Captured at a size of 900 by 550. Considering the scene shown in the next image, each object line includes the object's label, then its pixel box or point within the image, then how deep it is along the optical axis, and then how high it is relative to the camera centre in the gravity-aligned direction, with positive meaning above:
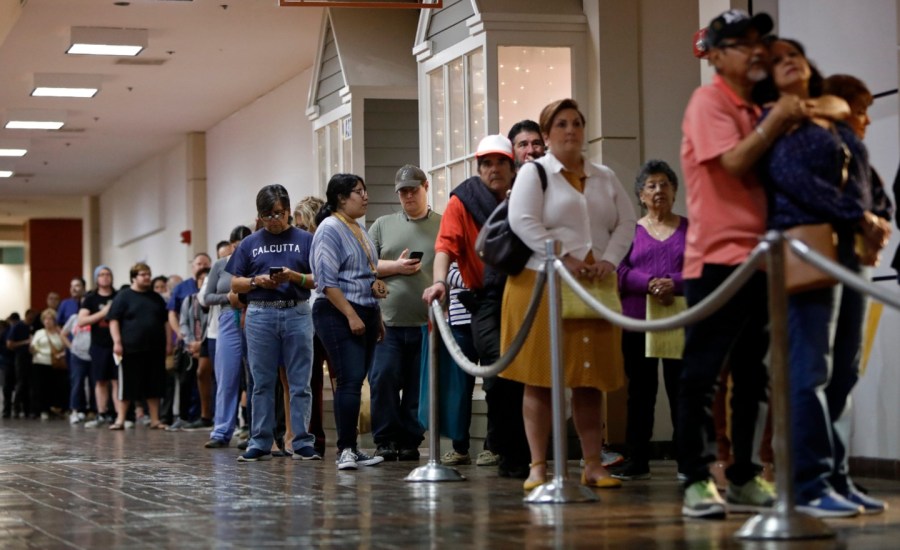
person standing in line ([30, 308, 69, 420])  20.23 -0.60
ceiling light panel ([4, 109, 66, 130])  19.18 +2.66
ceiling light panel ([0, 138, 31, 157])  21.64 +2.59
